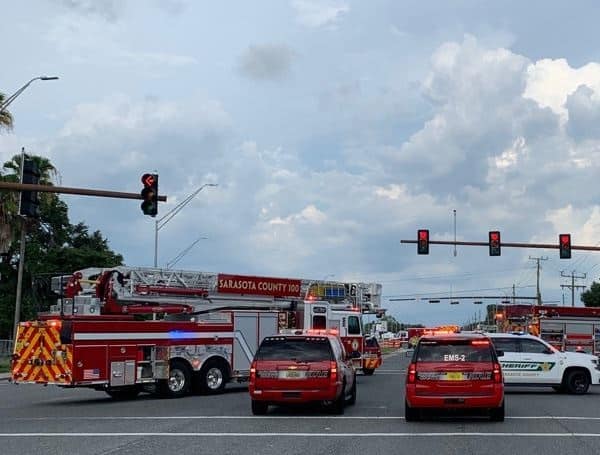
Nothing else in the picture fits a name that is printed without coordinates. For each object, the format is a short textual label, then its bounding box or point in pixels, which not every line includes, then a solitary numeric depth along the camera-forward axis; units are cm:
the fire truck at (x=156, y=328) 2097
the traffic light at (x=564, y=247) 3428
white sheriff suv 2347
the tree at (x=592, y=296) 9644
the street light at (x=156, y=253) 4316
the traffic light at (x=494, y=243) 3475
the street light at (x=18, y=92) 2406
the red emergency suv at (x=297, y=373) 1727
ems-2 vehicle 1573
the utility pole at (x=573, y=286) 11231
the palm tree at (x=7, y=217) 3828
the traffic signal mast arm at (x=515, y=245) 3450
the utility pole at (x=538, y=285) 9810
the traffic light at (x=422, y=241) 3453
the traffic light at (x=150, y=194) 2050
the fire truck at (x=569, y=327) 3466
